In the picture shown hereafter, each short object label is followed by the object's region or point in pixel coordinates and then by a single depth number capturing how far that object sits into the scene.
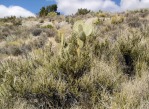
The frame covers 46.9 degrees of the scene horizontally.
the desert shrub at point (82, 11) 17.42
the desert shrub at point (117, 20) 10.08
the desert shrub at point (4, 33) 9.92
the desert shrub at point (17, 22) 14.07
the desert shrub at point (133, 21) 8.74
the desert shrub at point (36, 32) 10.04
